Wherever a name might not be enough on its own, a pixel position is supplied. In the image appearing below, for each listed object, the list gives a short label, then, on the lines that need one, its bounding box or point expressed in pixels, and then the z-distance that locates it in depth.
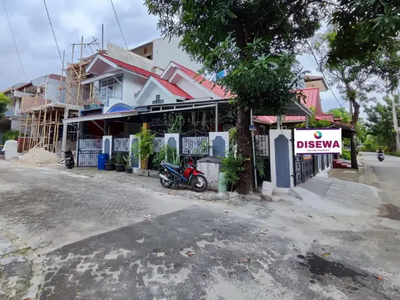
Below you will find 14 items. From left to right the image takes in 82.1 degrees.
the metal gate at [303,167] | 7.58
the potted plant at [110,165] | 11.33
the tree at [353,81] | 12.76
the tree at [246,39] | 4.88
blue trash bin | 11.55
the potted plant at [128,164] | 10.45
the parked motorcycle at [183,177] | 7.00
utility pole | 29.98
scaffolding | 16.28
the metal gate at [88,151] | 12.88
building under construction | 16.53
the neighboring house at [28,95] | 21.16
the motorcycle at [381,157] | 22.66
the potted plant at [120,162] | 10.96
